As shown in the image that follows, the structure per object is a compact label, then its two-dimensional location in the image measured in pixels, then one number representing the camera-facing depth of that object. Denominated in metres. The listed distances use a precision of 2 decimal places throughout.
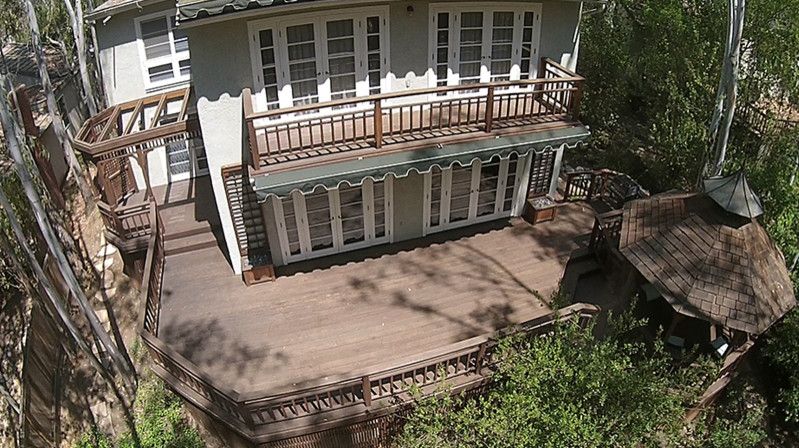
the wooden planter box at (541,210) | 15.13
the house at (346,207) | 10.41
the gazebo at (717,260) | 9.44
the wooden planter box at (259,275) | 13.06
